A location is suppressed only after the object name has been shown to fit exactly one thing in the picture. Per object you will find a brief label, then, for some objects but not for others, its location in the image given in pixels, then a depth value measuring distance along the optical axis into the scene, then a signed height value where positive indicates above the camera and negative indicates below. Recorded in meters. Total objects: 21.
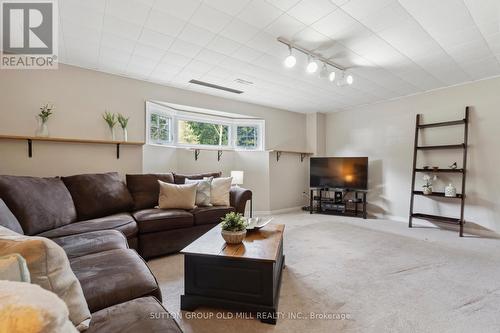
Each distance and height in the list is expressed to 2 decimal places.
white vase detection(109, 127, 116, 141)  3.30 +0.33
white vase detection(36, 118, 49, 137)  2.78 +0.32
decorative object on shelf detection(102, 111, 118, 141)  3.26 +0.51
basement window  3.96 +0.59
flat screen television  4.69 -0.25
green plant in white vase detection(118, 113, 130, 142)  3.34 +0.49
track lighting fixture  2.46 +1.21
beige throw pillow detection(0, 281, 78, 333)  0.42 -0.30
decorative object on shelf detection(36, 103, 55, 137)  2.79 +0.39
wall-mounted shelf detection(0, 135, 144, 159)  2.64 +0.20
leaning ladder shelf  3.59 -0.13
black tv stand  4.80 -0.90
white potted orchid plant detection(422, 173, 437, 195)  3.89 -0.35
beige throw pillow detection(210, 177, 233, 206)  3.26 -0.46
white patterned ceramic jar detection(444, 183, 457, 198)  3.67 -0.45
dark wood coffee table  1.59 -0.85
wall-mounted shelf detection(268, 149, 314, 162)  5.07 +0.17
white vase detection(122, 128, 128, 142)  3.37 +0.32
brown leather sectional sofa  1.04 -0.65
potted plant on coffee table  1.81 -0.55
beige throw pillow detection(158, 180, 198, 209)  2.99 -0.50
